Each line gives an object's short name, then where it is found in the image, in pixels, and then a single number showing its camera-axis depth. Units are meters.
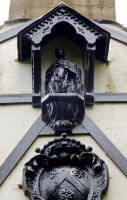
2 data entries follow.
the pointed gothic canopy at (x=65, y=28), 6.30
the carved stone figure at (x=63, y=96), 5.92
